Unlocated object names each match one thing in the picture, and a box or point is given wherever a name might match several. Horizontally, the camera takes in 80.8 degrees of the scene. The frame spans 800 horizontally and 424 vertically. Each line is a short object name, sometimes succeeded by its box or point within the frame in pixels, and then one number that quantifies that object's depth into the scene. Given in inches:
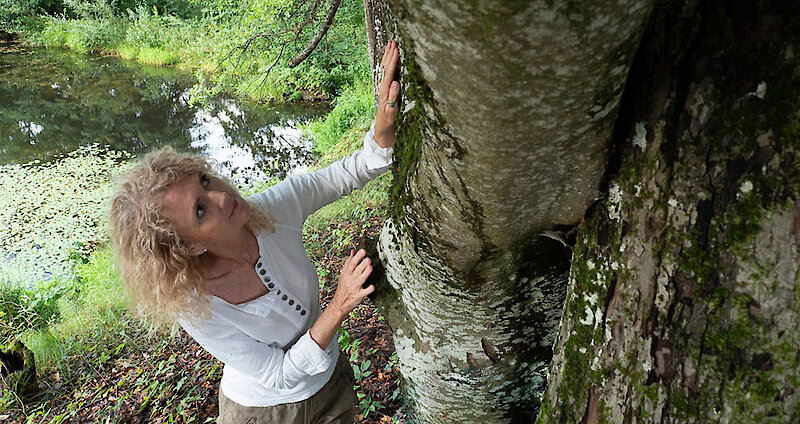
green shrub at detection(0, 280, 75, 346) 212.2
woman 63.1
